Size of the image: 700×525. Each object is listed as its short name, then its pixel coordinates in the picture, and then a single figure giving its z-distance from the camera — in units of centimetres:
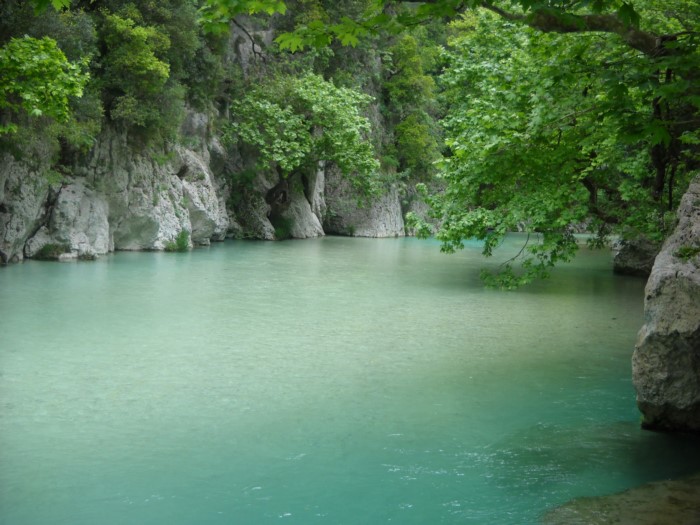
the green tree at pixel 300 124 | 2792
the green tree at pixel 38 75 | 1081
